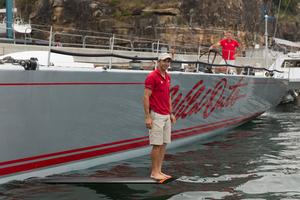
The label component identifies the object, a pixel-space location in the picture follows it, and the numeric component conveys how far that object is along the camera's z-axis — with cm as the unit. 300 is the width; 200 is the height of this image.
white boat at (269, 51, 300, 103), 2300
